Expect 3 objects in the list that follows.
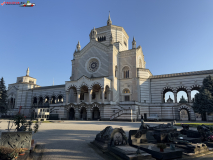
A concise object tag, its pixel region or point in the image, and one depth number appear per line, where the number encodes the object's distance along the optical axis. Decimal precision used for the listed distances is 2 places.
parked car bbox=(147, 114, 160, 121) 36.13
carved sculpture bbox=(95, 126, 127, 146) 9.00
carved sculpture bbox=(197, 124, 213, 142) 11.19
